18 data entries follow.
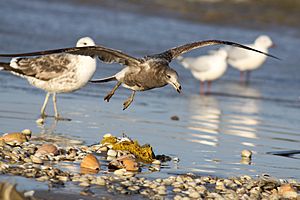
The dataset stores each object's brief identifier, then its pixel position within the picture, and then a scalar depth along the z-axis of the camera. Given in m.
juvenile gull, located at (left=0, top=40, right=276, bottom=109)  15.71
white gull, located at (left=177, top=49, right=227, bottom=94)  27.00
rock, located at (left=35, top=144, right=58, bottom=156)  13.60
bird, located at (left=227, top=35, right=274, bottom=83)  29.78
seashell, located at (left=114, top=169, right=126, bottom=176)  12.84
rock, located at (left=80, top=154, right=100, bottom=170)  13.01
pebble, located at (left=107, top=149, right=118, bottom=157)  14.29
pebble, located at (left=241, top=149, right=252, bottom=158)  15.44
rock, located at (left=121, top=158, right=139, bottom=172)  13.33
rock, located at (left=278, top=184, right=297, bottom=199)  12.16
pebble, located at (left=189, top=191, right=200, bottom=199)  11.80
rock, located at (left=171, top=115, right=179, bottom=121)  19.40
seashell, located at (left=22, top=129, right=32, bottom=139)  15.40
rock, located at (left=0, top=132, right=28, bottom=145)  14.18
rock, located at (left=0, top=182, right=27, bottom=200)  9.64
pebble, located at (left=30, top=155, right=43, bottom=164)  12.91
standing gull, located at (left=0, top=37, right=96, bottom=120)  19.23
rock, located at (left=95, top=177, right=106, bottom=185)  11.97
